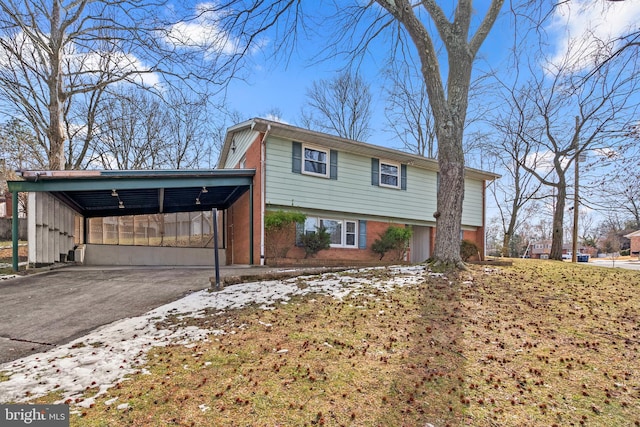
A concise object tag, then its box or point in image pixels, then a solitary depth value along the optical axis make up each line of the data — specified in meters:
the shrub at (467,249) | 13.73
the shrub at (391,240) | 14.32
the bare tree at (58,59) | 11.68
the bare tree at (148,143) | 22.22
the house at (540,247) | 56.93
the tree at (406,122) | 25.10
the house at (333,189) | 12.12
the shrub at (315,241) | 12.41
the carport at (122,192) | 10.08
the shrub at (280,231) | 11.68
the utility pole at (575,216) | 18.14
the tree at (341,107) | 27.41
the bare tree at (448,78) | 8.53
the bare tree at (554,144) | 18.30
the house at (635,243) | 41.72
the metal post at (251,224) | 12.18
